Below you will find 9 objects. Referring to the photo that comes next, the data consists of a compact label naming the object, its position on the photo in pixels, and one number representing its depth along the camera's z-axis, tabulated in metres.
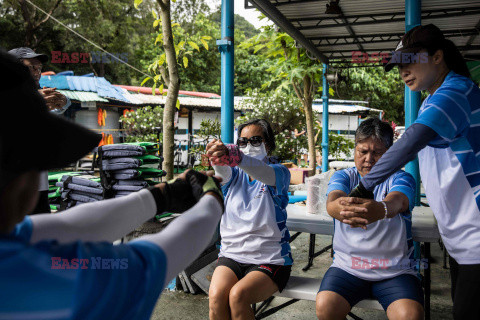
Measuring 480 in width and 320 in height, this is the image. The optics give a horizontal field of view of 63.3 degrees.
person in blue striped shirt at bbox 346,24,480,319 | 1.66
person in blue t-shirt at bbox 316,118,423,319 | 2.07
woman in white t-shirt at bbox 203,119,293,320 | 2.29
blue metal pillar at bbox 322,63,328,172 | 9.73
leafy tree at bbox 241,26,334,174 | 8.38
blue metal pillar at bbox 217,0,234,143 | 3.77
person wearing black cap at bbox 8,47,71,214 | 2.99
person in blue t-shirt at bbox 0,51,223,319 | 0.76
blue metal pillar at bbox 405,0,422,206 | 3.76
